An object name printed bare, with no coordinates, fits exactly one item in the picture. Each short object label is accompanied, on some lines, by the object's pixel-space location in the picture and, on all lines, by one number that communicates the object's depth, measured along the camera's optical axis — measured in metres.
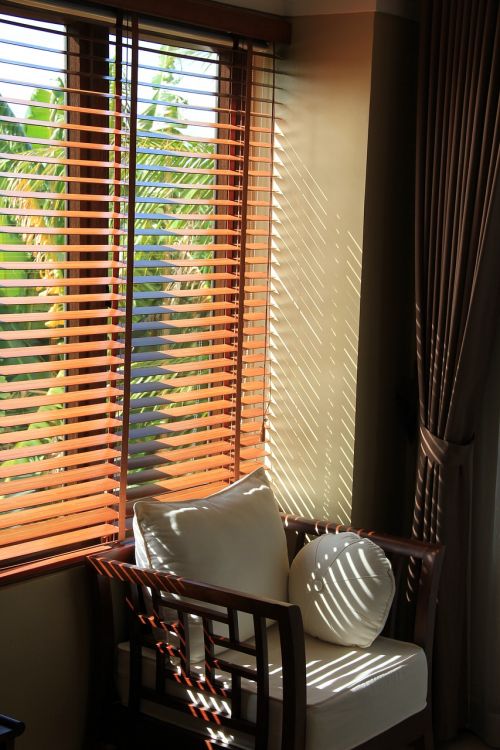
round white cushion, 2.98
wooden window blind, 2.90
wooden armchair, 2.63
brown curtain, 3.19
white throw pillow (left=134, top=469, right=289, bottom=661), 2.94
